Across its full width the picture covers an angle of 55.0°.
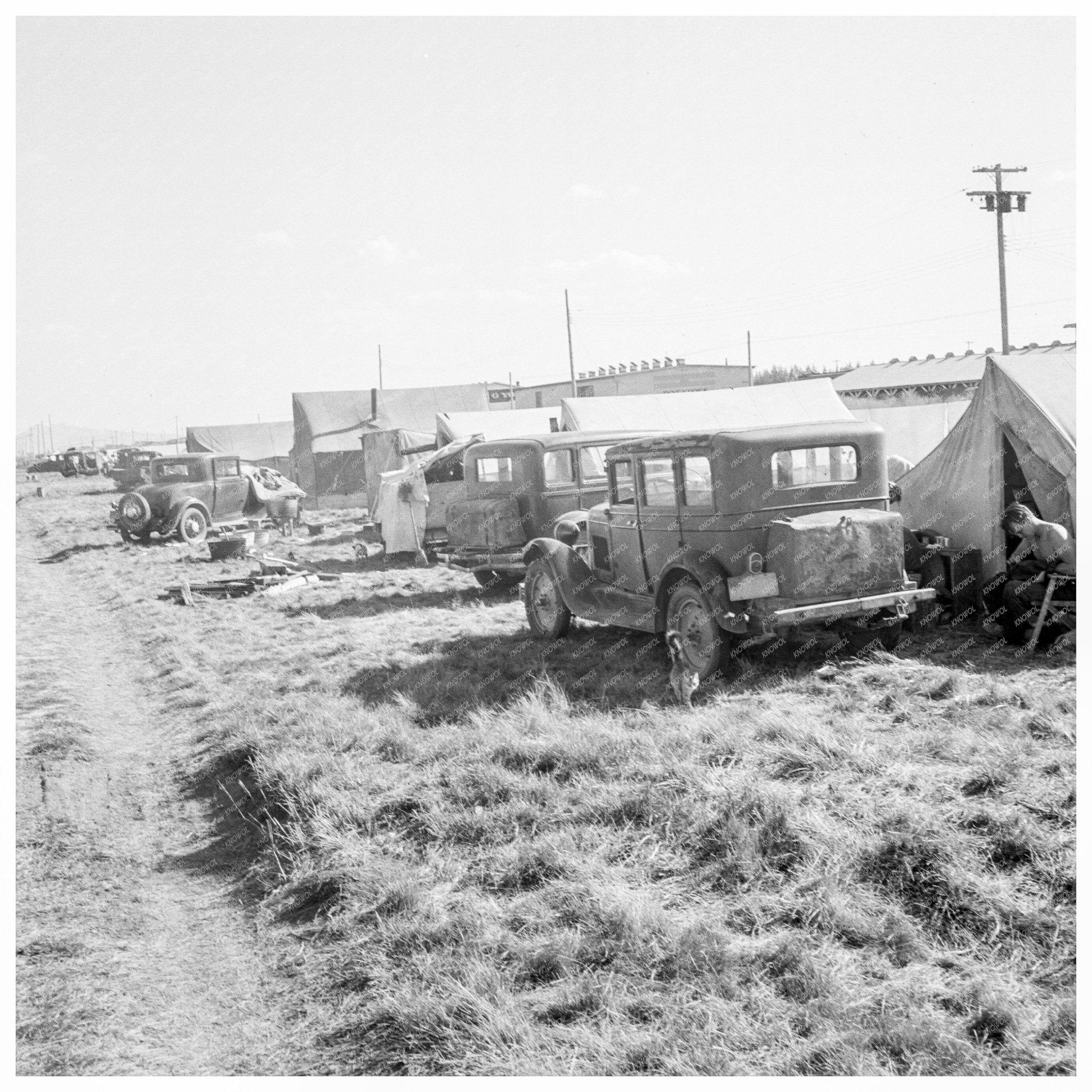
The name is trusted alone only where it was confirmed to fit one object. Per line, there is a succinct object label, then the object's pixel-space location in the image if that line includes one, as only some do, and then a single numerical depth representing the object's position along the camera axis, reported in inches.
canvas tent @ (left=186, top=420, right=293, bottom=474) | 1598.2
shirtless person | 329.7
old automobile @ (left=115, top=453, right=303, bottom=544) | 800.3
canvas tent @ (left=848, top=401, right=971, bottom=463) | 723.4
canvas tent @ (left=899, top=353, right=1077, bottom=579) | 373.7
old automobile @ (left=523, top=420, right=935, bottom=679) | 296.0
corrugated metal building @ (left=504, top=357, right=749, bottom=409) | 1899.6
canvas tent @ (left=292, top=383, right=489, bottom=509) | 1112.2
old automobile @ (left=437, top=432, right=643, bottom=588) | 486.6
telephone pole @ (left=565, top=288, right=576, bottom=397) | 1585.9
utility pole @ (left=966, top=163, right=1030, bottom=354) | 1079.8
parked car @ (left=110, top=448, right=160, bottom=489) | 1328.7
